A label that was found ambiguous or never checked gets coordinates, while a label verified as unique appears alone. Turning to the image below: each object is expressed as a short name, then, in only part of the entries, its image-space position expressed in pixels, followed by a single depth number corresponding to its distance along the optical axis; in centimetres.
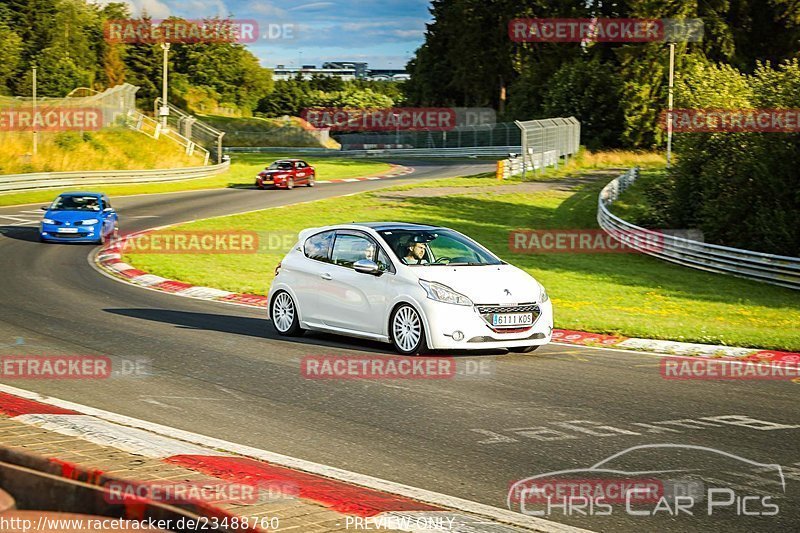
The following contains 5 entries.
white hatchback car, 1295
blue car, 3009
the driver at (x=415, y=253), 1391
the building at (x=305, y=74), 14050
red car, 5047
